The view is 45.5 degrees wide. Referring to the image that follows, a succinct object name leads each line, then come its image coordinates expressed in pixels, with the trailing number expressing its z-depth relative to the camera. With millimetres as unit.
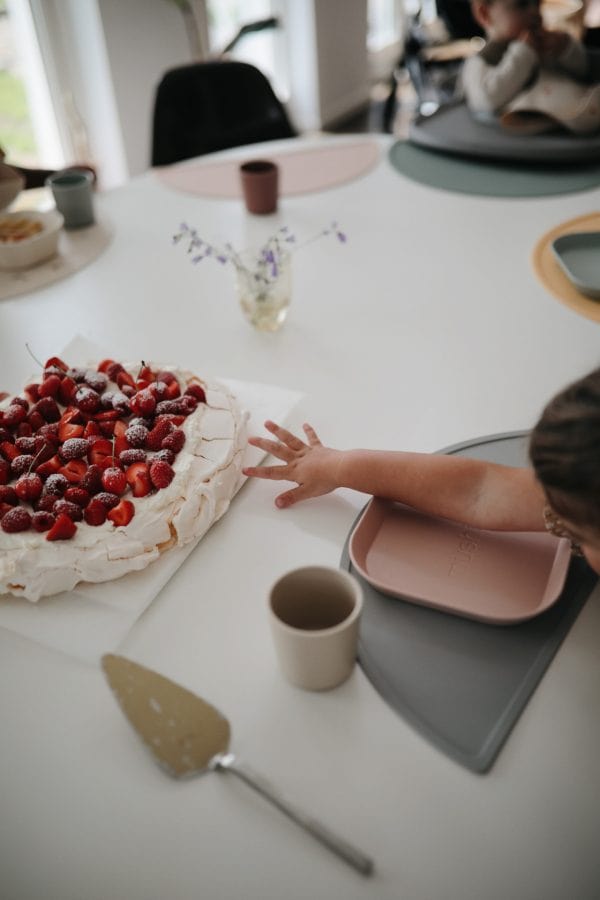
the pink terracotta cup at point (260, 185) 1739
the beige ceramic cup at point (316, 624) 711
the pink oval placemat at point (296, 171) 1940
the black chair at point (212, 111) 2229
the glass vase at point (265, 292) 1340
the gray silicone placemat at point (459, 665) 721
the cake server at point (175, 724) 700
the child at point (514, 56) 1938
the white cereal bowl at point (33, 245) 1600
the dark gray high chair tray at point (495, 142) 1890
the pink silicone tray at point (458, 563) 836
